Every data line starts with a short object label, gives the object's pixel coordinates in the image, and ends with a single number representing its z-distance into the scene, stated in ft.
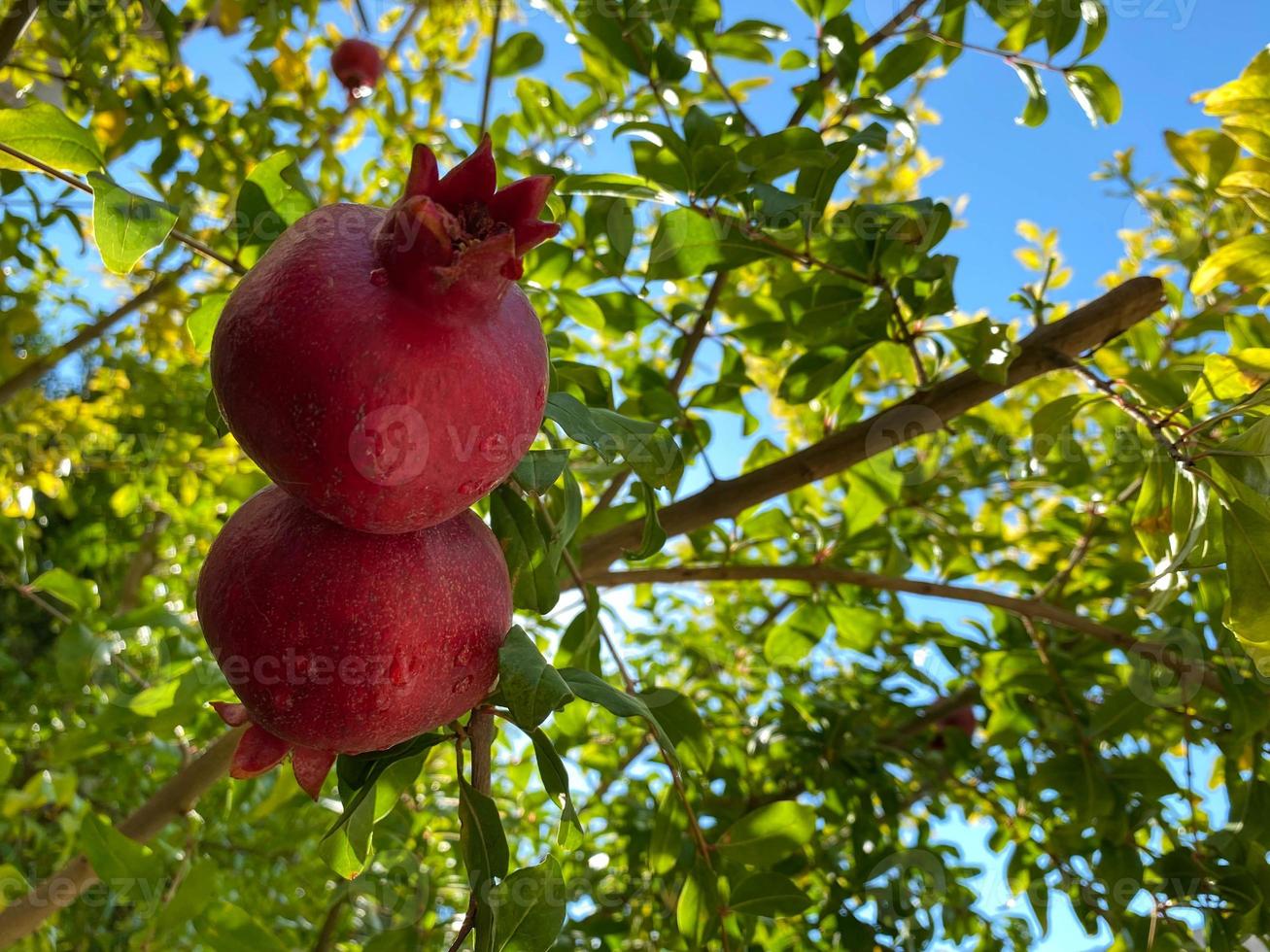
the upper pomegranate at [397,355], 1.42
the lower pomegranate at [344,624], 1.65
